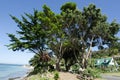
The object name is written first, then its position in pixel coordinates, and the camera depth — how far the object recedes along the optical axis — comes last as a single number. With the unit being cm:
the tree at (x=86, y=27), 1117
